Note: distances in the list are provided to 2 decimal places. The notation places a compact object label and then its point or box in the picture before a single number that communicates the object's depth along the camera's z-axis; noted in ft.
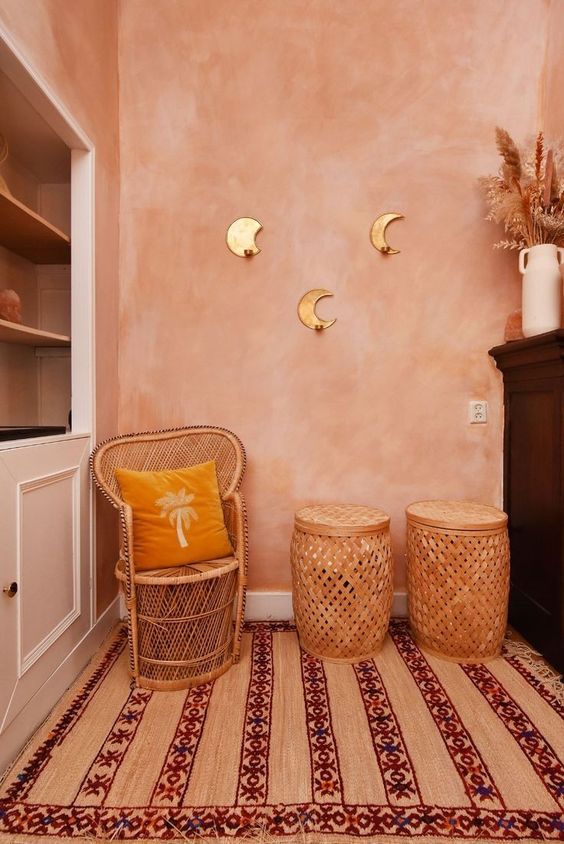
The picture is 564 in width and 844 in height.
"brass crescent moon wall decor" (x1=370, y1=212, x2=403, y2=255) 7.14
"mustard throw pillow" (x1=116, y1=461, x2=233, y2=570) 5.51
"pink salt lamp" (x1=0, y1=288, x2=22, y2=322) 5.51
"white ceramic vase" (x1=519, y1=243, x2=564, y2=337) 6.35
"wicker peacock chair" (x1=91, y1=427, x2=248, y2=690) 5.27
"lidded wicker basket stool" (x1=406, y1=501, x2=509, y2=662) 5.81
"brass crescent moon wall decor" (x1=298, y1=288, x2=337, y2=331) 7.18
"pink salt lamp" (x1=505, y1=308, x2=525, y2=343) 6.92
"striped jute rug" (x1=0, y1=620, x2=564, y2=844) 3.65
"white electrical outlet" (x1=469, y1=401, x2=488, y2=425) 7.30
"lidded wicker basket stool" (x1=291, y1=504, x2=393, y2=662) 5.80
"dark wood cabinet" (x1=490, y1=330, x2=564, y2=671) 5.81
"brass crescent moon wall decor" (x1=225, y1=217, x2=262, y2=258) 7.13
